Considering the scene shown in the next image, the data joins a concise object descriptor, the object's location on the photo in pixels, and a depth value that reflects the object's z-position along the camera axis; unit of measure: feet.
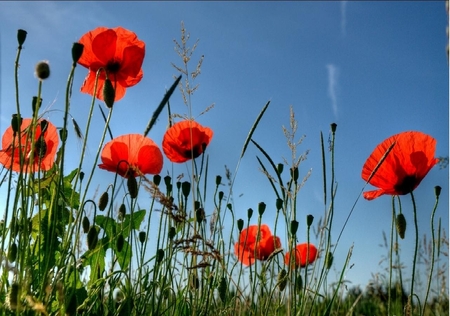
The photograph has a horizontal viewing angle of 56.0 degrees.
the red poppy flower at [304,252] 1.82
